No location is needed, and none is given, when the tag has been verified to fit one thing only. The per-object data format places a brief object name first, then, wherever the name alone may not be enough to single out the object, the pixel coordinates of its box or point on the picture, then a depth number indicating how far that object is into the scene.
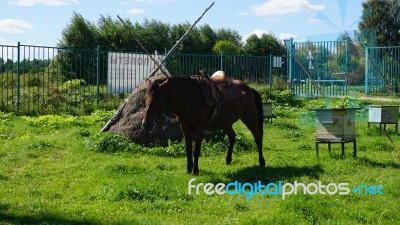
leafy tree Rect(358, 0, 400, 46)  46.41
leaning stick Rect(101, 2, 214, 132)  12.76
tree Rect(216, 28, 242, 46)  46.42
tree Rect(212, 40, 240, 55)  40.31
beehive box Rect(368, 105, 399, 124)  13.32
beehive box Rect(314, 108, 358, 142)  9.60
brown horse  8.52
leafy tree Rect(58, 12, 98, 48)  32.91
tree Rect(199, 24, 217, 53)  43.46
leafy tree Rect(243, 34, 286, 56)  48.56
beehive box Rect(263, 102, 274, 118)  15.86
